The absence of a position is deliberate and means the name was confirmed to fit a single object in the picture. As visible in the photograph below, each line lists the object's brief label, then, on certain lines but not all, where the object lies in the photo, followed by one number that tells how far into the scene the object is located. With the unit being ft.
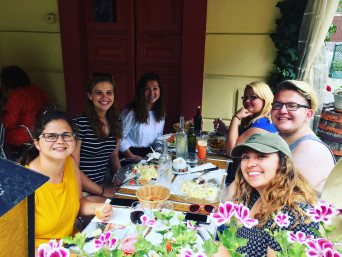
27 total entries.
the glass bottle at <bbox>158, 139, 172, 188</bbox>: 6.86
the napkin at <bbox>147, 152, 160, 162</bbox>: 8.48
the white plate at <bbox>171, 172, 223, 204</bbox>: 5.99
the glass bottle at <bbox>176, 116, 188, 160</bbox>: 8.26
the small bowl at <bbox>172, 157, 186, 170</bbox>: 7.63
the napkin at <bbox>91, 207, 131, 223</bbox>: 5.30
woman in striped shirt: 8.25
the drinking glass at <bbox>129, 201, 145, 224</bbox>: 5.05
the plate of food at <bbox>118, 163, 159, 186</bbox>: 6.88
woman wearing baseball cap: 4.48
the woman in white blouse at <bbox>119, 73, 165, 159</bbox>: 10.43
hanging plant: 11.81
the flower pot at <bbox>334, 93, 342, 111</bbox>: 11.60
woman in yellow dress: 5.46
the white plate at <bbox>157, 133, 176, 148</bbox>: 10.53
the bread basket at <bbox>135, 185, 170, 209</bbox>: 5.55
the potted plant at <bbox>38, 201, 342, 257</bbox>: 2.08
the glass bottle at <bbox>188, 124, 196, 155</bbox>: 8.75
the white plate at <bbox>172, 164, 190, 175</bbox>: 7.47
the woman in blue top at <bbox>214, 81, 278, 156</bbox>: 8.91
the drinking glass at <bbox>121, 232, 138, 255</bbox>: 3.84
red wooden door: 13.50
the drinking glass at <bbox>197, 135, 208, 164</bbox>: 8.37
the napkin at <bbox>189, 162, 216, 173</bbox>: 7.69
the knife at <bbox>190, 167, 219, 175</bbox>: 7.55
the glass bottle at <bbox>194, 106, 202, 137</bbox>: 10.64
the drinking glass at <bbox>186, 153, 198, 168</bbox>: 8.12
